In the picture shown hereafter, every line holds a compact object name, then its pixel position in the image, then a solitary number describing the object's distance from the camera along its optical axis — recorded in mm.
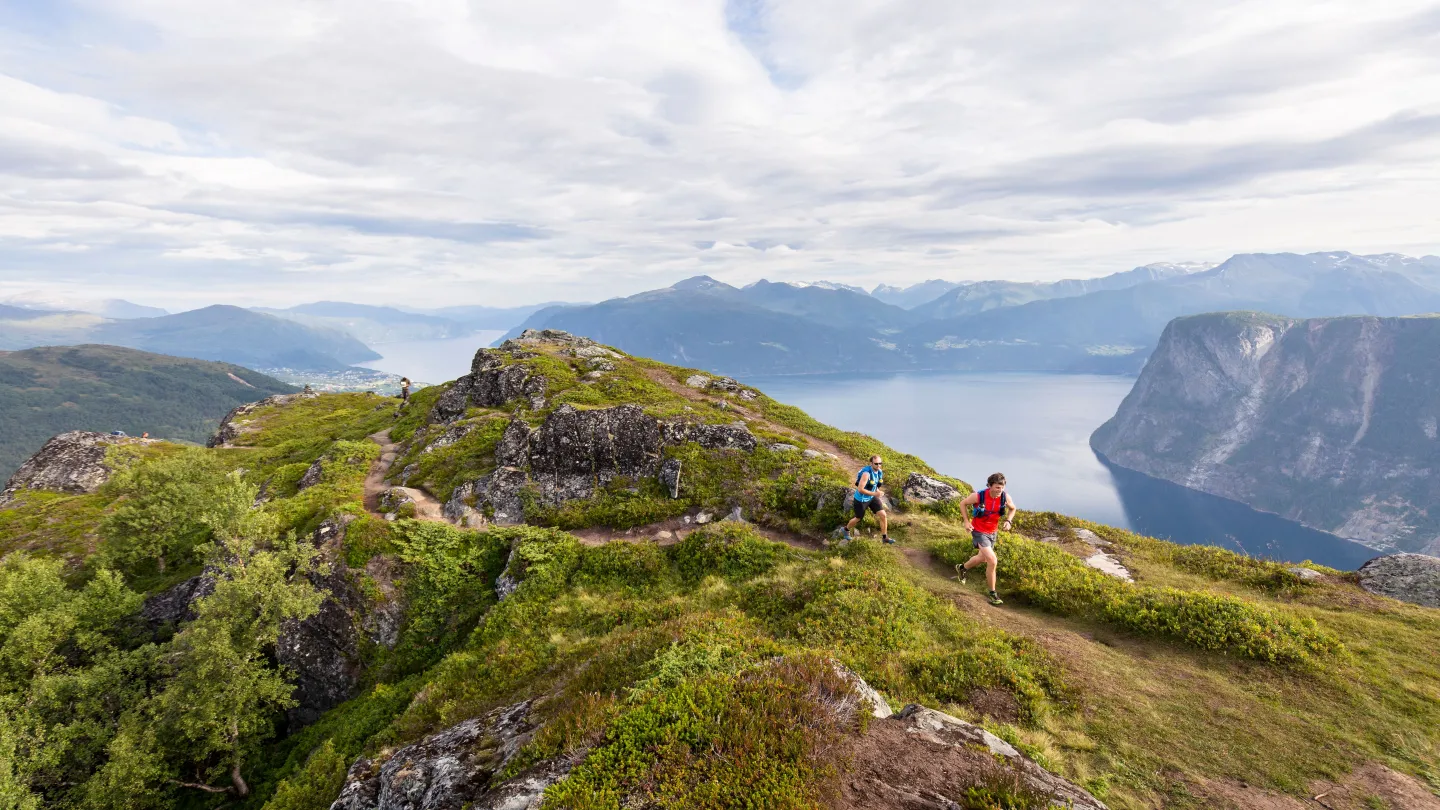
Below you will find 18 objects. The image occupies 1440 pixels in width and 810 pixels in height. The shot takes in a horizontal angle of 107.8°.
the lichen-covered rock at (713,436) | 30016
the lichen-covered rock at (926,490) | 24078
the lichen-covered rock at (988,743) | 7699
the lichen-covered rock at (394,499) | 25734
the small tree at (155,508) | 29125
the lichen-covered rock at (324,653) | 20609
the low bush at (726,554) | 19672
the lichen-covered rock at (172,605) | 26841
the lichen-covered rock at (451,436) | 32688
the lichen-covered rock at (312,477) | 31267
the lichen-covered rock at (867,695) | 9617
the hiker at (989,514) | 16047
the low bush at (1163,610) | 12641
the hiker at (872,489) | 20102
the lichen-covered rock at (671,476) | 27578
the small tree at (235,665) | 18781
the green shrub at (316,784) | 14086
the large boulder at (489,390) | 39719
